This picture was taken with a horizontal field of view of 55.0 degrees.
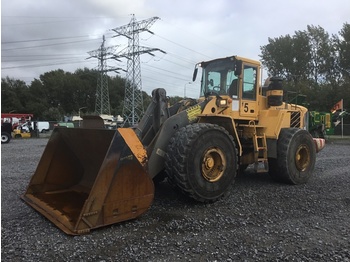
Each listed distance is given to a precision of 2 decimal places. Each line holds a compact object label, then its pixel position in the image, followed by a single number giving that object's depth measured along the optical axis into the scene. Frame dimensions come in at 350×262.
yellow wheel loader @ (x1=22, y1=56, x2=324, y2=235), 4.29
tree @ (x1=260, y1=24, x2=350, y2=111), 44.94
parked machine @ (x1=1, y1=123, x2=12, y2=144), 22.75
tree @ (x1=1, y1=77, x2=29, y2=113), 64.07
